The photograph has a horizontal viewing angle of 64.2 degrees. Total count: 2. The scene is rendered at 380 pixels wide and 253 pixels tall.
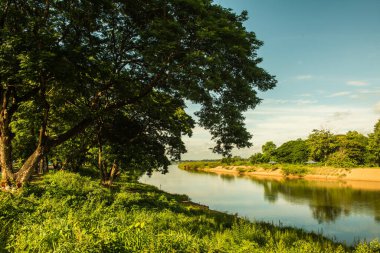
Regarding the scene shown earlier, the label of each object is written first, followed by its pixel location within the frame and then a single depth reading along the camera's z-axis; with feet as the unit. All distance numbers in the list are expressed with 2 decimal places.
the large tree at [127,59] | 40.47
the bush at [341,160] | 273.81
